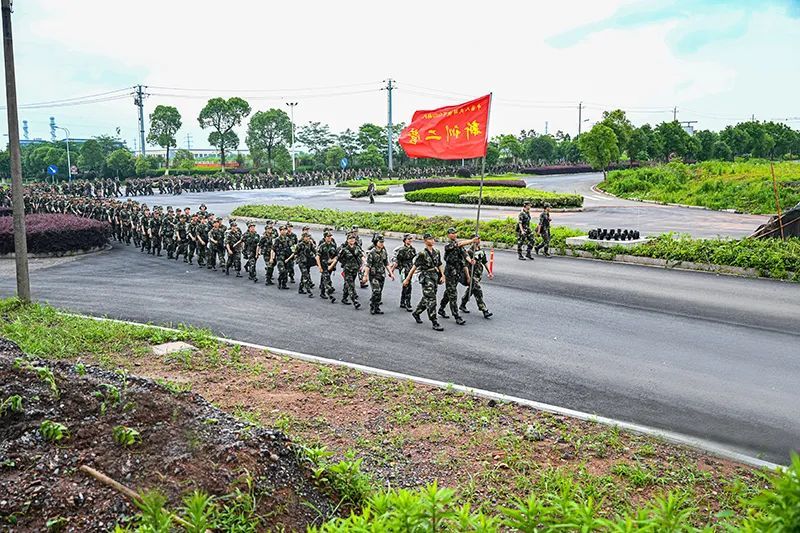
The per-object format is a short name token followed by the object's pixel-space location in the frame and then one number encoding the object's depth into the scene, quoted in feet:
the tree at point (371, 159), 219.41
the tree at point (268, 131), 233.76
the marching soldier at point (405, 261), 40.11
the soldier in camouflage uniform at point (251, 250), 51.24
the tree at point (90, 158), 224.74
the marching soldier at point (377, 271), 39.40
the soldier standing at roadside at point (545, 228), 58.03
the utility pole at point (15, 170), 36.52
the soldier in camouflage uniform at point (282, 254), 47.48
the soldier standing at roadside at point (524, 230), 56.80
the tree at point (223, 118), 226.46
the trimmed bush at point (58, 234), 63.77
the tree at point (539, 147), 266.57
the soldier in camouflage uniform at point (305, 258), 45.34
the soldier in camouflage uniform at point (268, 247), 49.51
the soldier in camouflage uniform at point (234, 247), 53.42
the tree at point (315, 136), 263.70
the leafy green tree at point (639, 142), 176.86
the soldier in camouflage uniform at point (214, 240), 55.47
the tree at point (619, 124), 161.89
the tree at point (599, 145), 141.69
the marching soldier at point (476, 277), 37.93
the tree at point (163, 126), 224.80
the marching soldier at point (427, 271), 36.55
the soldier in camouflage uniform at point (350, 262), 41.16
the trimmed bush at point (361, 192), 132.84
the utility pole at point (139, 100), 206.18
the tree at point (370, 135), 253.85
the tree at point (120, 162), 212.23
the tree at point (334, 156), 236.02
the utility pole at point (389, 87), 189.76
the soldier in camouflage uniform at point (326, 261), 43.83
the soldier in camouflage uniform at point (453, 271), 36.96
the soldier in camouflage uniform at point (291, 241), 47.34
